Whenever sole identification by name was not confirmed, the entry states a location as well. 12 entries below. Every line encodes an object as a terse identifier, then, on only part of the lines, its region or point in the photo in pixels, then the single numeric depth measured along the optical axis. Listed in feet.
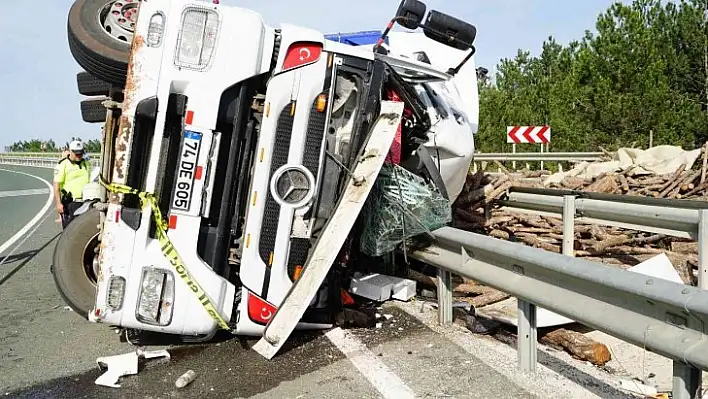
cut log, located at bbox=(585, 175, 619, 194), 25.79
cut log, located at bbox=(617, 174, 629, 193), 25.99
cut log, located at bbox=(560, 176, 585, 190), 27.22
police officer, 25.72
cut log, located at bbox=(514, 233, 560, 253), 20.93
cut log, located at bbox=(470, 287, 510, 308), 15.64
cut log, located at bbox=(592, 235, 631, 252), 20.25
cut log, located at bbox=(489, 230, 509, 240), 21.59
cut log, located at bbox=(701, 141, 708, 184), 25.08
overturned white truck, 11.91
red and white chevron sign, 62.28
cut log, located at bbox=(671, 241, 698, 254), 20.22
